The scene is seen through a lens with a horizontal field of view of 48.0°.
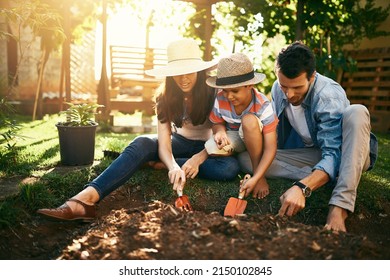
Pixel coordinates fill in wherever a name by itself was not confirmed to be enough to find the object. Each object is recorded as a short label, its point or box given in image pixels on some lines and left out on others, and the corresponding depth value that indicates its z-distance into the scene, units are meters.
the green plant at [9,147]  3.67
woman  2.92
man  2.59
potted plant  3.77
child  2.84
